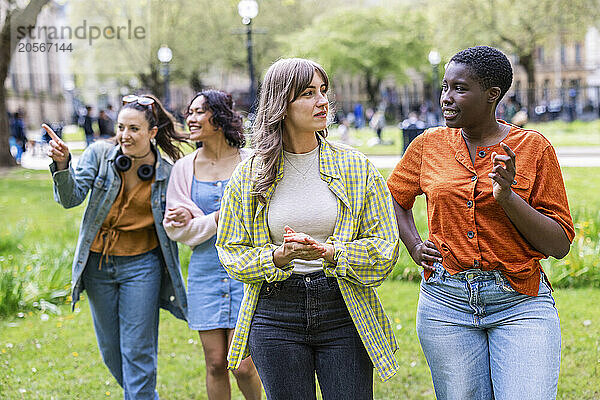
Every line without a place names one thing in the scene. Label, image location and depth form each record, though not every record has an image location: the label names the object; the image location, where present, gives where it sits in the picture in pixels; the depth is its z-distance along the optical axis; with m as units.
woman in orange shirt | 2.82
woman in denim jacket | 4.33
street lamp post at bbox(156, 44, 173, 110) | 27.91
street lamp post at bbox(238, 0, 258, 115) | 15.19
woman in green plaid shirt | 2.99
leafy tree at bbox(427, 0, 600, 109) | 34.09
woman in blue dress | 4.11
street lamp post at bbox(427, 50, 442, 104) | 29.92
